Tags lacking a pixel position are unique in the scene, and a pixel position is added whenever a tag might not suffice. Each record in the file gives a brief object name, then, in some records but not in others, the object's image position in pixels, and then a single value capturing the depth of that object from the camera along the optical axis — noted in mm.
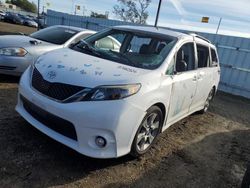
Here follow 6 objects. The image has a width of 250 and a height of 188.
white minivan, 2111
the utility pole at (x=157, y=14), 12033
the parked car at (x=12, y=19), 27734
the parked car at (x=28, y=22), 28512
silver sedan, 3975
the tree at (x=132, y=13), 26962
